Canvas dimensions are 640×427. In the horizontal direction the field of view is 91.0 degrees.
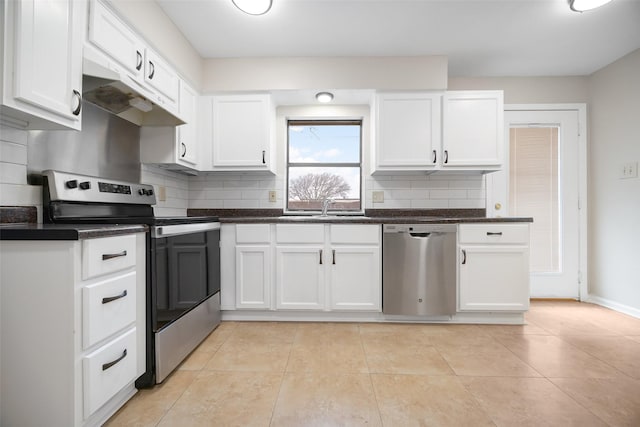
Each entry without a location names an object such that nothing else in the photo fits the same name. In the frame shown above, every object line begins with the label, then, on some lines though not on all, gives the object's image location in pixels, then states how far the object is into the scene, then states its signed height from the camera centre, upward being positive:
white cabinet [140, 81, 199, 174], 2.49 +0.59
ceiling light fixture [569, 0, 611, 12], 2.12 +1.45
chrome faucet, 3.18 +0.09
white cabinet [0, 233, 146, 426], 1.14 -0.43
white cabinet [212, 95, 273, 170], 2.94 +0.77
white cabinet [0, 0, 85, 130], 1.20 +0.63
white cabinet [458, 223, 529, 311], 2.59 -0.43
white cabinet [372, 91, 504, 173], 2.87 +0.78
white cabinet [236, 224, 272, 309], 2.67 -0.44
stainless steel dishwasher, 2.59 -0.46
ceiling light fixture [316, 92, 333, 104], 3.04 +1.16
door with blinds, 3.37 +0.27
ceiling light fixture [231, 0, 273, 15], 2.11 +1.43
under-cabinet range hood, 1.58 +0.72
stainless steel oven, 1.63 -0.25
